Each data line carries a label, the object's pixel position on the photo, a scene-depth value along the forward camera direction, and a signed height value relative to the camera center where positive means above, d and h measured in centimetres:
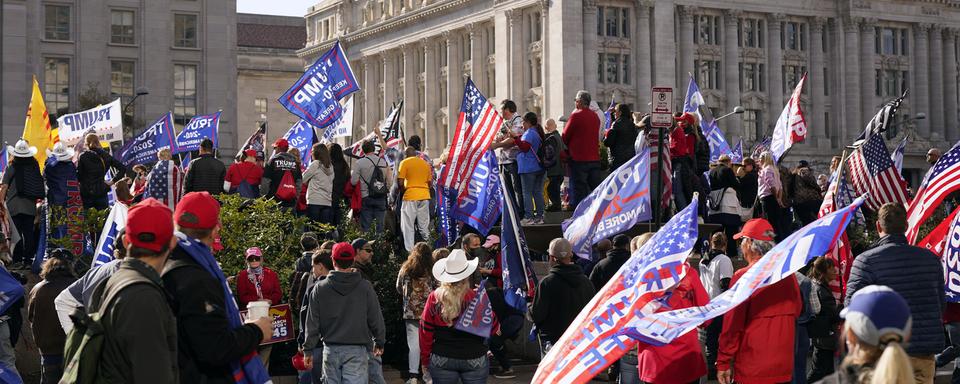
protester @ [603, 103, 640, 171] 1969 +121
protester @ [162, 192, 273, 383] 639 -40
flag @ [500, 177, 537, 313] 1358 -34
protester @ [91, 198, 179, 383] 596 -36
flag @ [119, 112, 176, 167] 2648 +162
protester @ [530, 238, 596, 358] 1176 -60
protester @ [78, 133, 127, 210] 1986 +81
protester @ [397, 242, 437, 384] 1277 -56
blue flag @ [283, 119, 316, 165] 2575 +165
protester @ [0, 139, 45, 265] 1933 +63
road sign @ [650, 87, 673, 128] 1631 +135
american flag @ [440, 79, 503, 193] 1734 +106
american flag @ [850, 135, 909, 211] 1831 +61
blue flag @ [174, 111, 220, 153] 2877 +198
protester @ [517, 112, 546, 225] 1895 +75
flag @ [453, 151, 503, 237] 1686 +31
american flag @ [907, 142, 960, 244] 1307 +32
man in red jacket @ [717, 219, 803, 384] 965 -80
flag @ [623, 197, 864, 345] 866 -34
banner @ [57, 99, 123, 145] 2694 +205
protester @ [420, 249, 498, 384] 1081 -87
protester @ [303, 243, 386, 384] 1109 -76
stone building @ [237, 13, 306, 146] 9262 +1021
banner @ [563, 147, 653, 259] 1506 +21
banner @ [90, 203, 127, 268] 1259 -5
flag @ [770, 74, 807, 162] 2269 +152
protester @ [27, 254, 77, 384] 1216 -82
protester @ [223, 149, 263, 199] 2058 +73
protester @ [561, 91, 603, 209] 1917 +103
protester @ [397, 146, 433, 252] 1897 +42
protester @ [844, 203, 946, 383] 958 -39
